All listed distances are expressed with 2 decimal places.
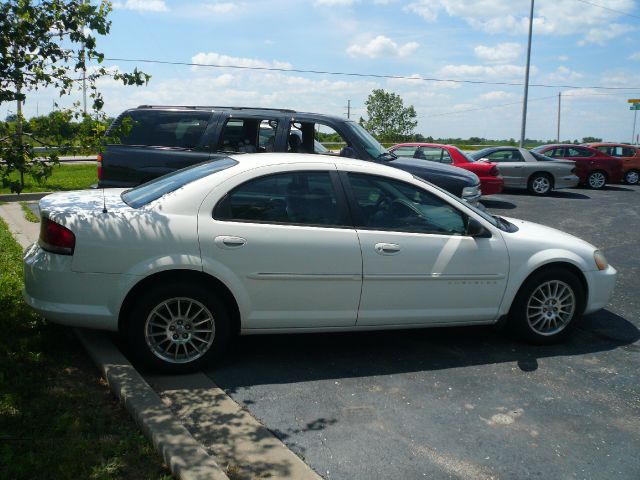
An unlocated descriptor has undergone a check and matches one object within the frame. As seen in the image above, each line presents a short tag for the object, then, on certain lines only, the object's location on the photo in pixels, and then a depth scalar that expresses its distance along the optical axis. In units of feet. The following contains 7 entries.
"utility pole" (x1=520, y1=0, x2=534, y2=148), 95.11
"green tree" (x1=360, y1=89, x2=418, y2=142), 220.02
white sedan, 14.23
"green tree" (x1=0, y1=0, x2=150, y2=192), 15.31
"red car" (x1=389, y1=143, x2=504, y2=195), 50.49
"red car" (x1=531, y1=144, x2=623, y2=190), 69.00
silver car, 60.03
